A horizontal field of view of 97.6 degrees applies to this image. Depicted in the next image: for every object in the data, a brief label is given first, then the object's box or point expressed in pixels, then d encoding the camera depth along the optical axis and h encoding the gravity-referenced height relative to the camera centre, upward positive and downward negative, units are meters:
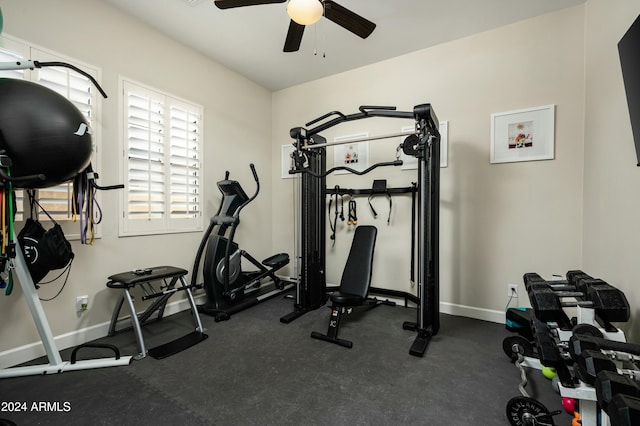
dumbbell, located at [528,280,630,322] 1.37 -0.47
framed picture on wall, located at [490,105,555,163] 2.69 +0.75
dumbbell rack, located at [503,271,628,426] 1.18 -0.70
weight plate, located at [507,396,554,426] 1.39 -1.04
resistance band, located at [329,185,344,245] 3.82 -0.19
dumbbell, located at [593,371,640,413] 0.87 -0.56
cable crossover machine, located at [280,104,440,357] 2.47 -0.08
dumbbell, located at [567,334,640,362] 1.11 -0.55
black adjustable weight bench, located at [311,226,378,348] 2.53 -0.73
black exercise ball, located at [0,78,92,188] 1.54 +0.45
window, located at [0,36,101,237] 2.08 +1.01
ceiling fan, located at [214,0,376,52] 1.77 +1.45
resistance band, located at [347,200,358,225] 3.68 -0.04
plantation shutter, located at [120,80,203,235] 2.77 +0.52
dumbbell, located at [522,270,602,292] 1.63 -0.45
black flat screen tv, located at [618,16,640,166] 1.48 +0.77
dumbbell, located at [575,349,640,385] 1.03 -0.58
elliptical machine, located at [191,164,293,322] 3.08 -0.66
